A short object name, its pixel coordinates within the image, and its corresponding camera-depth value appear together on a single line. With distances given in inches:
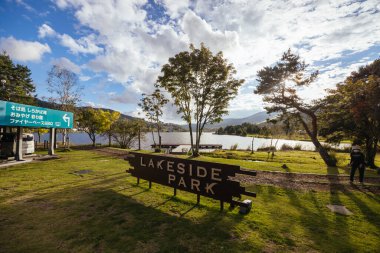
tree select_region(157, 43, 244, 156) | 827.4
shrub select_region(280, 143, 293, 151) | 1866.6
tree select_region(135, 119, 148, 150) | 1397.6
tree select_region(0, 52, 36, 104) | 1409.9
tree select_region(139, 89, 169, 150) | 1195.5
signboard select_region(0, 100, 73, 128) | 515.8
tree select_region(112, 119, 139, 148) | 1400.1
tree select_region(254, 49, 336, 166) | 746.2
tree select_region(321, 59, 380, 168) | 560.1
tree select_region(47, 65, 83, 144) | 1249.5
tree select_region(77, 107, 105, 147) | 1334.9
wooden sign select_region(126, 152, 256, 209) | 246.4
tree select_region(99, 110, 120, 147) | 1357.0
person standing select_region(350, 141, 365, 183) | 423.8
